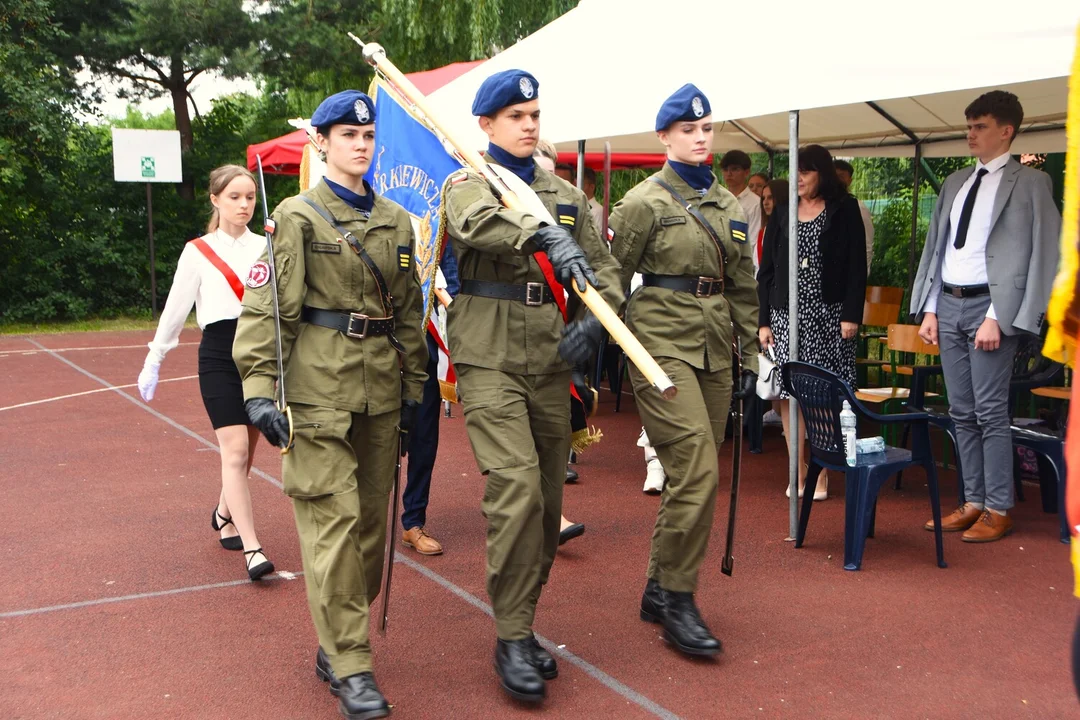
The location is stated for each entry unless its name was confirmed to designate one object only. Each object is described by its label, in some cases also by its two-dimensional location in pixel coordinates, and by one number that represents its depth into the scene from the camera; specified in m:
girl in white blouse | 5.39
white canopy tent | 4.97
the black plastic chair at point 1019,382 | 6.34
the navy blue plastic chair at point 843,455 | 5.51
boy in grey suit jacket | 5.63
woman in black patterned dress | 6.66
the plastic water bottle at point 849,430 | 5.49
